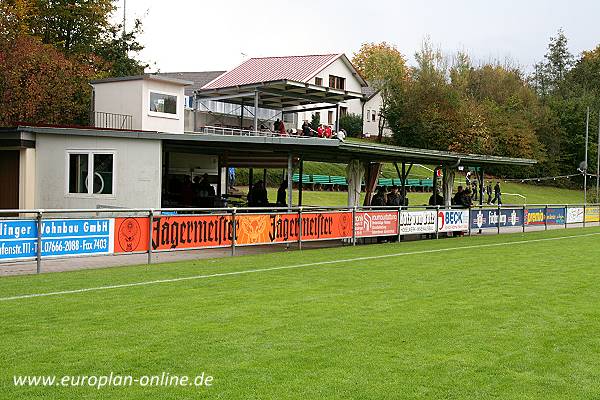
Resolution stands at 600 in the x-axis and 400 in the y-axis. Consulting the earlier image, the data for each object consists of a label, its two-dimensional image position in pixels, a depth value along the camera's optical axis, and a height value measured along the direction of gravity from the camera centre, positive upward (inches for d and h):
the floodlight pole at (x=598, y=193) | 2145.9 +4.3
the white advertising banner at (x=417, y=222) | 1003.3 -40.4
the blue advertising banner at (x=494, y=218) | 1190.9 -39.9
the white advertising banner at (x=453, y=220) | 1093.1 -41.2
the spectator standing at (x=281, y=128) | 1162.4 +94.1
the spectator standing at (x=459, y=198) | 1205.3 -8.9
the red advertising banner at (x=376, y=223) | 921.5 -39.9
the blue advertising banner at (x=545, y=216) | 1330.0 -39.4
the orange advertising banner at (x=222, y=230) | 646.5 -39.6
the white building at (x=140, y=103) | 1053.8 +118.7
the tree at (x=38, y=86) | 1421.0 +190.8
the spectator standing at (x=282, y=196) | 1108.5 -9.4
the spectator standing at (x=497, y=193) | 1909.4 -0.1
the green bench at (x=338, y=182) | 2052.2 +22.9
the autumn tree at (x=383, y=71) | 3019.2 +525.0
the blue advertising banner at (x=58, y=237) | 552.1 -39.0
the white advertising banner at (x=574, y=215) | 1467.8 -40.4
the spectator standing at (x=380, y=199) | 1040.2 -10.6
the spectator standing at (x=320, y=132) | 1127.8 +86.4
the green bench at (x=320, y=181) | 1993.1 +24.1
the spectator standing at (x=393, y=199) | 1063.0 -10.6
